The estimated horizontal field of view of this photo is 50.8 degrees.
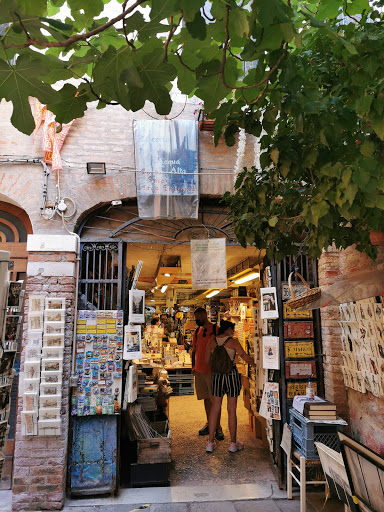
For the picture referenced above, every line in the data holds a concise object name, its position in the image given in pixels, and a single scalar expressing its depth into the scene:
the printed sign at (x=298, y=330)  5.53
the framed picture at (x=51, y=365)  4.96
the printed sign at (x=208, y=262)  5.59
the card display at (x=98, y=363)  5.12
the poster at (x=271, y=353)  5.36
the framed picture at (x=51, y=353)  4.99
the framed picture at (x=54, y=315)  5.05
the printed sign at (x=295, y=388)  5.41
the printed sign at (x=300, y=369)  5.43
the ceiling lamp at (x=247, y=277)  8.05
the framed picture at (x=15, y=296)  2.56
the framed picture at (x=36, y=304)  5.09
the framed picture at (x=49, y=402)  4.88
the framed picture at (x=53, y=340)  5.01
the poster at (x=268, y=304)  5.46
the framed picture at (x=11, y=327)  2.54
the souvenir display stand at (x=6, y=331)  2.45
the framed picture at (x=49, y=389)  4.91
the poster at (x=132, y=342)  5.34
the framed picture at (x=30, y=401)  4.87
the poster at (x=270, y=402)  5.31
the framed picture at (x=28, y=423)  4.82
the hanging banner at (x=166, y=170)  5.59
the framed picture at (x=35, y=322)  5.05
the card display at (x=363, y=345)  3.75
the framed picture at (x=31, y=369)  4.94
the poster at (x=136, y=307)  5.42
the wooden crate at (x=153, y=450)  5.28
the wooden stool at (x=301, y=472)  4.17
